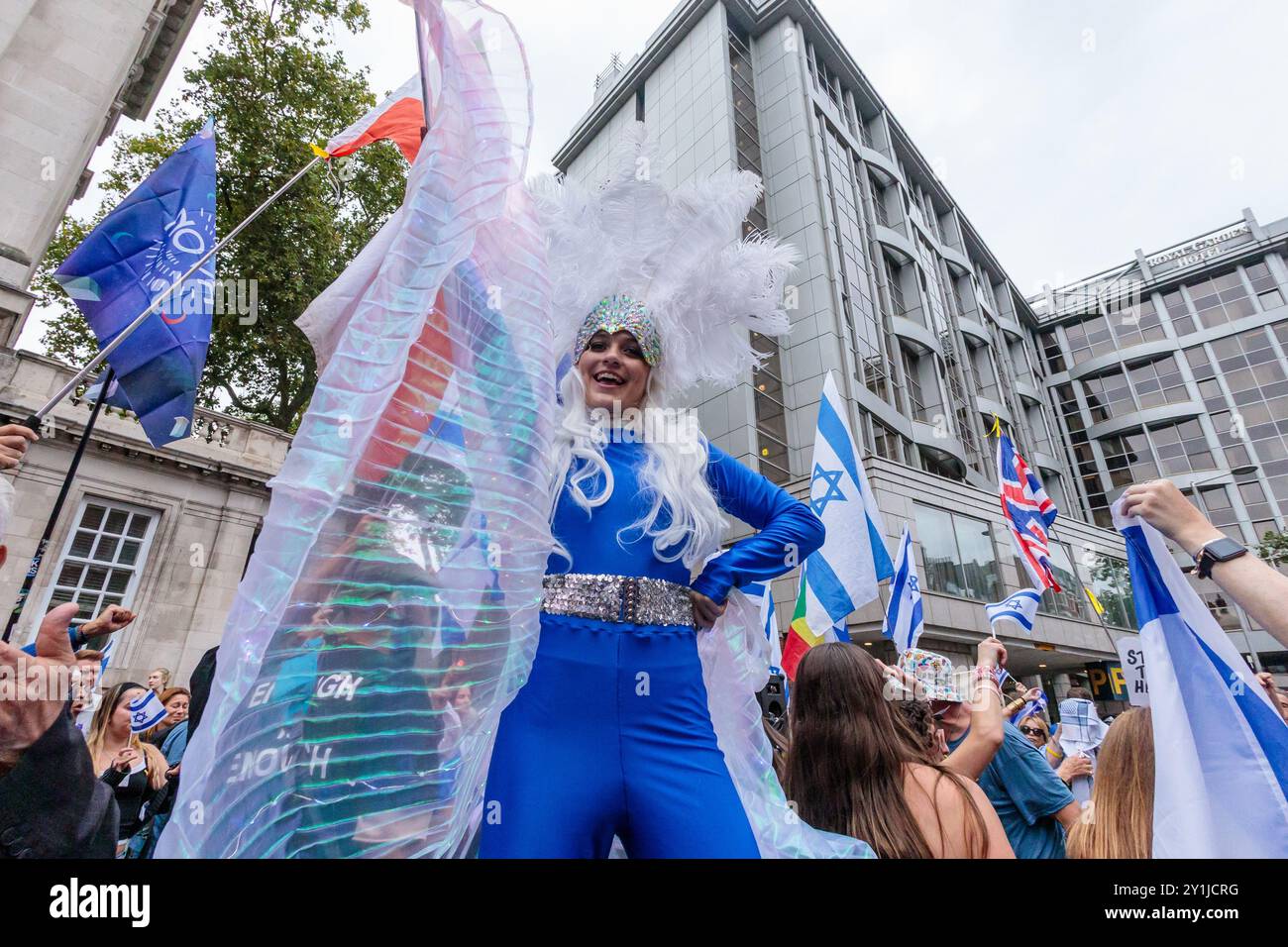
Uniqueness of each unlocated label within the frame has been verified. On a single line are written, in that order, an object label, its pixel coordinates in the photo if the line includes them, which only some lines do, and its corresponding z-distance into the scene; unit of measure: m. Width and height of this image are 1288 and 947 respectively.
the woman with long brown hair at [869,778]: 1.84
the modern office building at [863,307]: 18.89
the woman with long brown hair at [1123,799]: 1.78
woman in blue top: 1.35
